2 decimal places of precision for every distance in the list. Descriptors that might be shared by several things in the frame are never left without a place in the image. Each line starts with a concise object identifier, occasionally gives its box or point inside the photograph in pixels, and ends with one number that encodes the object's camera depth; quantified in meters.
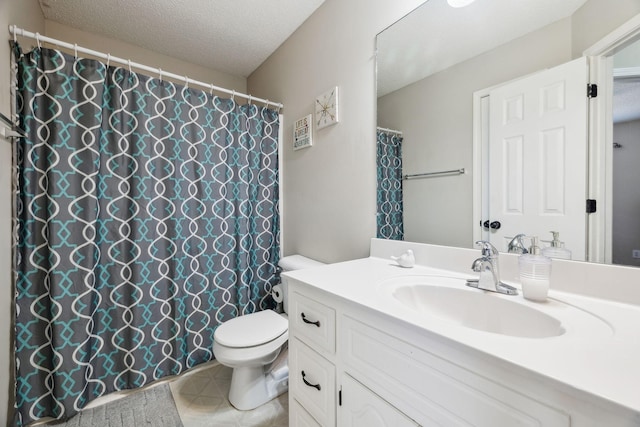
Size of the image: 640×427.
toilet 1.31
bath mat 1.29
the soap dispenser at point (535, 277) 0.72
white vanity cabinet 0.42
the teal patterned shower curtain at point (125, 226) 1.27
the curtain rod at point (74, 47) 1.21
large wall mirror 0.72
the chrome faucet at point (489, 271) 0.81
